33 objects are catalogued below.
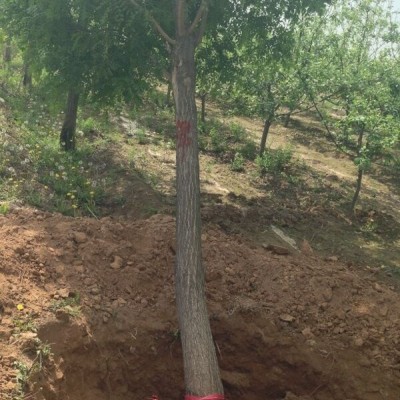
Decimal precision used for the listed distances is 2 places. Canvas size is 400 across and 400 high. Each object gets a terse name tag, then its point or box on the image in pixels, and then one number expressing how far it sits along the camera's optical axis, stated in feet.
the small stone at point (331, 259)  22.11
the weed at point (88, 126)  36.11
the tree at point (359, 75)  30.07
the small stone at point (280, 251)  21.37
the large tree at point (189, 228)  14.90
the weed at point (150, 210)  25.23
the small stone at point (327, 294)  18.35
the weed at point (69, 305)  14.92
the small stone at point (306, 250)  22.79
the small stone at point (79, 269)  16.63
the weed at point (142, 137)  37.68
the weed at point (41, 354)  13.17
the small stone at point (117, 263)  17.42
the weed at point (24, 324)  13.76
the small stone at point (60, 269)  16.16
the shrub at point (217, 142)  39.85
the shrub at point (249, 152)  39.78
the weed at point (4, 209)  19.31
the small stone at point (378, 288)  19.39
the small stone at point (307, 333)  17.21
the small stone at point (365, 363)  16.89
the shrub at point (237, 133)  43.24
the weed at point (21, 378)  12.30
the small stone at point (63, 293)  15.42
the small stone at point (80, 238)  17.78
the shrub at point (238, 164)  36.86
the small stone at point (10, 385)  12.24
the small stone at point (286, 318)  17.51
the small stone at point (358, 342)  17.13
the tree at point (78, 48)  24.29
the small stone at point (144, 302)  16.83
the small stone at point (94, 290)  16.17
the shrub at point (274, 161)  37.50
